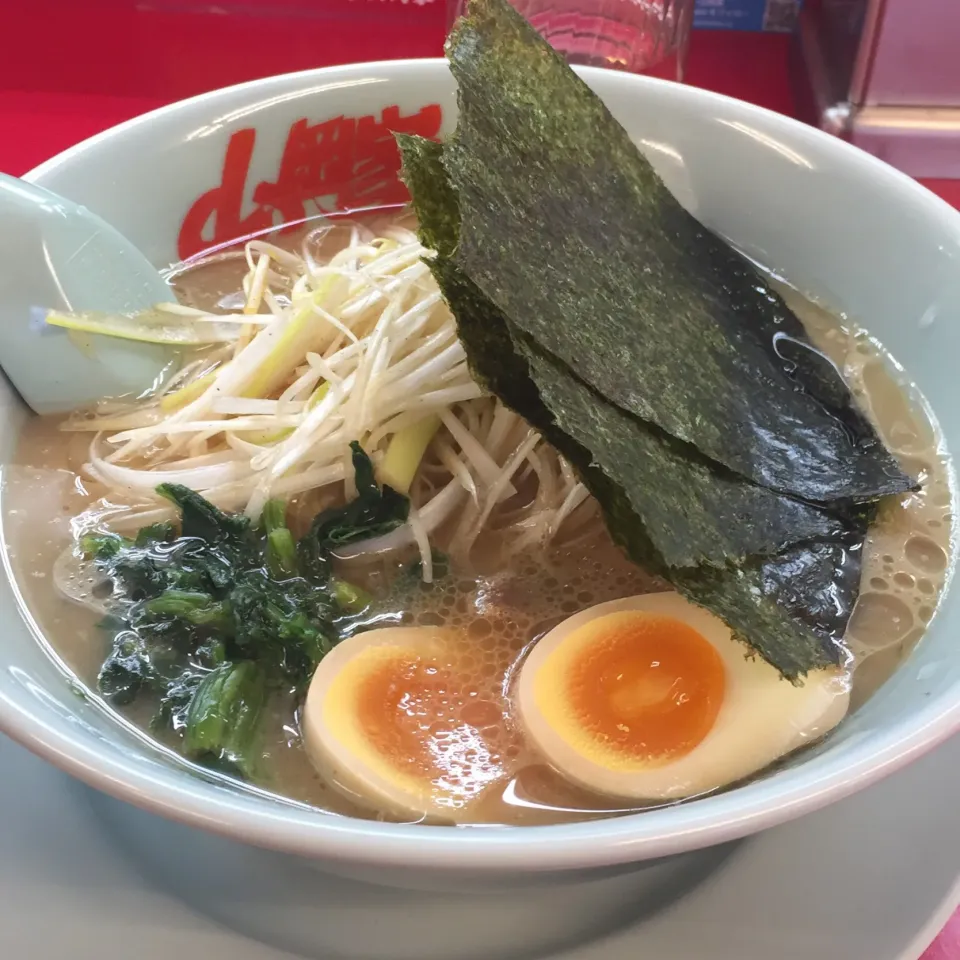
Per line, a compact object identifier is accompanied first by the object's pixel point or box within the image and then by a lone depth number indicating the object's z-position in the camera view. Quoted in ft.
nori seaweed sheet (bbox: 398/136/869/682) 0.70
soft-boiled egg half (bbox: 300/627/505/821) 0.70
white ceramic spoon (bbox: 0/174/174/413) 0.87
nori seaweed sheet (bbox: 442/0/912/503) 0.72
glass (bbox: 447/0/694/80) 1.44
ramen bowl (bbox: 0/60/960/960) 0.58
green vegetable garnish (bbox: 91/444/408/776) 0.74
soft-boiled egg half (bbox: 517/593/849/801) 0.69
